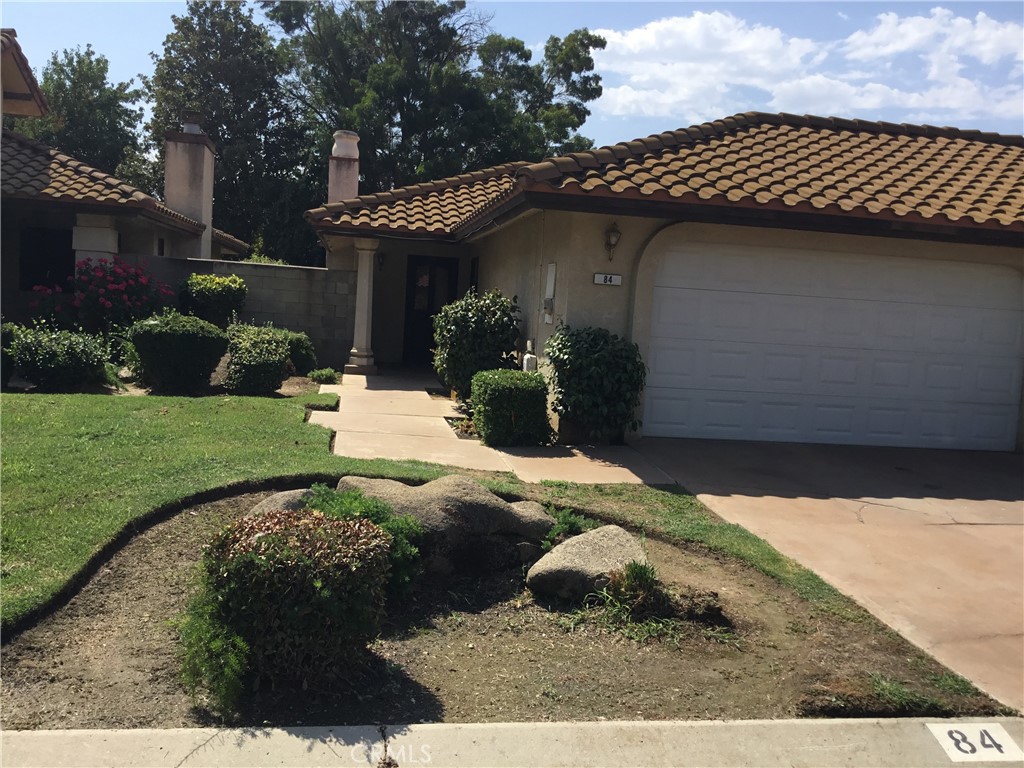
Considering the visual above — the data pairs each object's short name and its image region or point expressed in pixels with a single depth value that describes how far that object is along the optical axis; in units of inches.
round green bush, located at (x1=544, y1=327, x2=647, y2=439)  378.9
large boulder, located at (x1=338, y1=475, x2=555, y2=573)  223.5
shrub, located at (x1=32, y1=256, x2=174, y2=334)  555.8
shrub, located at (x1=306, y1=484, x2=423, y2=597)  202.2
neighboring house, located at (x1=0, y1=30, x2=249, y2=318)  580.4
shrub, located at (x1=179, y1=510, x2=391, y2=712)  151.2
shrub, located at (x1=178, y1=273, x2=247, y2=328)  608.4
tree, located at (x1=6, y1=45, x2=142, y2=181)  1707.7
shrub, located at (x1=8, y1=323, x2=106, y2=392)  448.8
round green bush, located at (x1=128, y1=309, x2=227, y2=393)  457.4
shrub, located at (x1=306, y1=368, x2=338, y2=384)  562.9
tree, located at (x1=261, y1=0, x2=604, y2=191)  1277.1
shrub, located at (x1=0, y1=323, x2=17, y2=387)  451.5
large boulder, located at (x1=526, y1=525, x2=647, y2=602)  211.0
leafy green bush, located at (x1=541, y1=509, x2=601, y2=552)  239.7
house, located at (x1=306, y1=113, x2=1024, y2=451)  387.2
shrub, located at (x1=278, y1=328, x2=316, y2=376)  581.9
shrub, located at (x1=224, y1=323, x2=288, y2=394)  472.4
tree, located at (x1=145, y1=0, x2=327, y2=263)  1406.3
